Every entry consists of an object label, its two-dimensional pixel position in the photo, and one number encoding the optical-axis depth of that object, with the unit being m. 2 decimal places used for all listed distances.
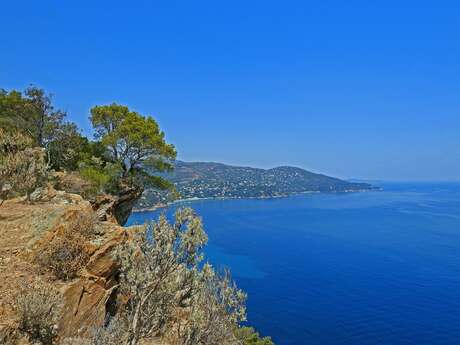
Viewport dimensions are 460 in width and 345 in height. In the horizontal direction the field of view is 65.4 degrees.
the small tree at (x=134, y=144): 24.16
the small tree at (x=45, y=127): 25.33
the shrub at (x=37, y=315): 8.68
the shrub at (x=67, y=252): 10.82
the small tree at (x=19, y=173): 15.34
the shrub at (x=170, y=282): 8.82
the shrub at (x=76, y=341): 8.80
